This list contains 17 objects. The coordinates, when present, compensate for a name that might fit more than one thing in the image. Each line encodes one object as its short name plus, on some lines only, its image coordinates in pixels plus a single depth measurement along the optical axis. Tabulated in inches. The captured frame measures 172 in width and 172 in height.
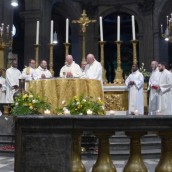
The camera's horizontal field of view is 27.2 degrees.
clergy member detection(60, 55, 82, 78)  330.6
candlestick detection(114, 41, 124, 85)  393.7
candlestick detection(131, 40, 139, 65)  355.6
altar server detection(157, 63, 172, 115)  440.1
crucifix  390.1
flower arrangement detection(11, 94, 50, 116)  234.4
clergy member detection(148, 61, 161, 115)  450.0
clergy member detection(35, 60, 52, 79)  397.9
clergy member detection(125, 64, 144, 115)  435.5
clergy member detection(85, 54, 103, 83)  337.7
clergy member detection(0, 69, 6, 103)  483.8
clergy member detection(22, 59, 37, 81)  406.0
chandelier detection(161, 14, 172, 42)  415.1
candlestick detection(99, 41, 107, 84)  397.0
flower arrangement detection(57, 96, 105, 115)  227.0
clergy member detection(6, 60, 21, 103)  468.8
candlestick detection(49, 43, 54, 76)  330.9
